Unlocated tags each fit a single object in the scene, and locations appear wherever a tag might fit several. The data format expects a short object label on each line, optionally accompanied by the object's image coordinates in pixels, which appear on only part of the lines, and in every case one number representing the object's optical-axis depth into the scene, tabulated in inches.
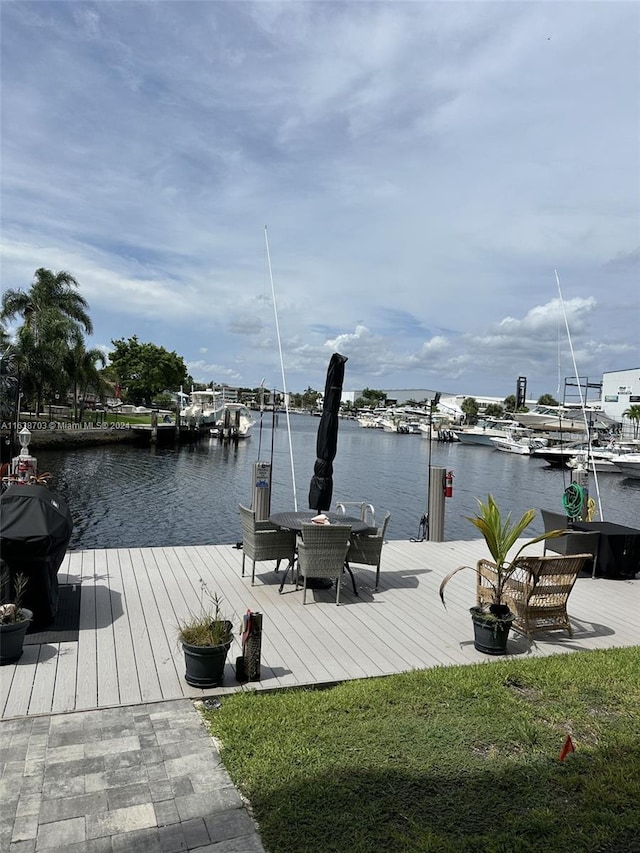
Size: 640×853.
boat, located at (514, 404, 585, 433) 2337.6
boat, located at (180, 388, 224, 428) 2201.0
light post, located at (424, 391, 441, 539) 452.4
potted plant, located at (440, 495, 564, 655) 198.1
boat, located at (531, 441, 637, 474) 1681.7
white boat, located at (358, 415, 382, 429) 3818.9
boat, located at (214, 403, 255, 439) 2133.4
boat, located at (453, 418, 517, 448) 2645.2
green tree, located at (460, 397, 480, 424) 5218.5
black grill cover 188.4
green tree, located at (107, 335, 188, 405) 2711.6
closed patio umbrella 273.4
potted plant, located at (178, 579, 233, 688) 160.2
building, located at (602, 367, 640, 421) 3009.4
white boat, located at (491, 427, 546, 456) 2116.1
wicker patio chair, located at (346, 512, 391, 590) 259.8
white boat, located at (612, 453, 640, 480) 1499.8
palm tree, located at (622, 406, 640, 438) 2662.4
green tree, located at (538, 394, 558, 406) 5036.4
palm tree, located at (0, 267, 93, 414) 1369.3
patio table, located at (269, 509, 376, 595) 256.4
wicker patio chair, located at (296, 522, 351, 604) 233.9
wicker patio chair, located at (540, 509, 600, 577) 299.7
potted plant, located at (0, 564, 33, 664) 167.9
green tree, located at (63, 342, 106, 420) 1498.5
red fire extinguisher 367.6
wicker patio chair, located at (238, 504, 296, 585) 253.4
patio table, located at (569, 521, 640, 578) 306.8
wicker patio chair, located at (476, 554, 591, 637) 206.2
